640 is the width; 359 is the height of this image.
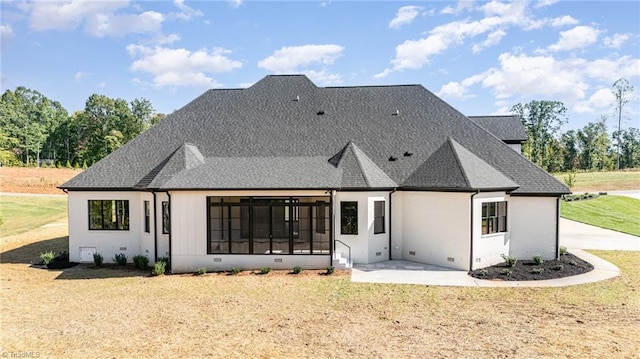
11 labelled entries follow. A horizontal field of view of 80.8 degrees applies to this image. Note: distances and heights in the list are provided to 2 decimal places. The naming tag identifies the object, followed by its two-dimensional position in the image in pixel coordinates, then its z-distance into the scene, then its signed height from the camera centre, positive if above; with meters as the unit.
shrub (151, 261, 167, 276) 16.50 -4.43
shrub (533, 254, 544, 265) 17.31 -4.18
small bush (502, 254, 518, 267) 17.02 -4.16
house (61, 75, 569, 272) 17.12 -0.99
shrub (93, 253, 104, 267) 18.20 -4.47
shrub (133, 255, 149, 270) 17.69 -4.43
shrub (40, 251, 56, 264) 17.92 -4.32
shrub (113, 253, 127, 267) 18.20 -4.47
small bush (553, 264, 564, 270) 16.54 -4.31
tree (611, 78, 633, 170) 77.81 +15.71
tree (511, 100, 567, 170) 86.81 +11.54
